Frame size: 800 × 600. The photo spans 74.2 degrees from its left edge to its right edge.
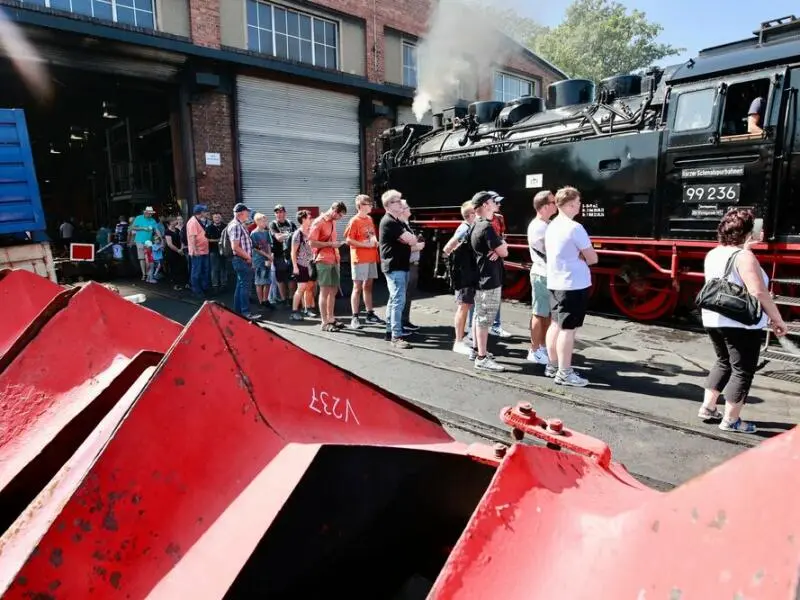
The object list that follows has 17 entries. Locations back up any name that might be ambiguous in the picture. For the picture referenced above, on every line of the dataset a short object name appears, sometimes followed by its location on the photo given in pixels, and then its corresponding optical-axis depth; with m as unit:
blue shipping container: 7.32
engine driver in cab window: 5.77
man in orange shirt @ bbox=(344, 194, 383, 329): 6.40
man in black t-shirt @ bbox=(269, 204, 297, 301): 8.40
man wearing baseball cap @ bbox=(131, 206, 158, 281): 11.81
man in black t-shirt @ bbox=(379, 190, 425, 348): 5.88
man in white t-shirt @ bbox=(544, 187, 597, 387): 4.43
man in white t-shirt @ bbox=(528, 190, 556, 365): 5.14
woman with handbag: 3.42
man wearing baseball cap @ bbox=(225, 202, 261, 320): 7.21
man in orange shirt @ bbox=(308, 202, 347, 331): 6.58
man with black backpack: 5.33
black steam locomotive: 5.71
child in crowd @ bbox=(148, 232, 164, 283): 11.95
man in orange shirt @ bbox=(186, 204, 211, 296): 9.49
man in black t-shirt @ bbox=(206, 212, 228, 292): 10.23
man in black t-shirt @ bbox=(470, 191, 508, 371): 5.00
